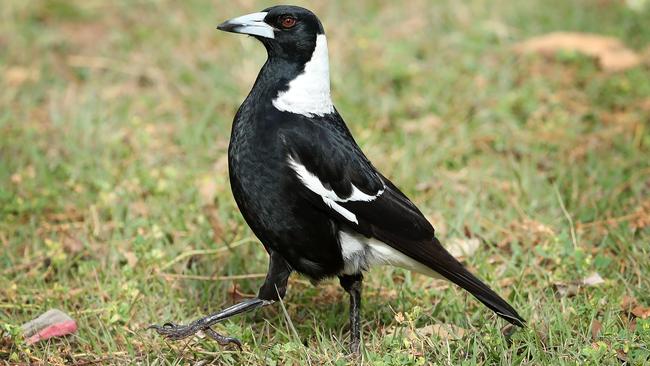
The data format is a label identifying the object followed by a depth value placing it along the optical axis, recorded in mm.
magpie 5773
